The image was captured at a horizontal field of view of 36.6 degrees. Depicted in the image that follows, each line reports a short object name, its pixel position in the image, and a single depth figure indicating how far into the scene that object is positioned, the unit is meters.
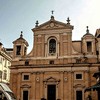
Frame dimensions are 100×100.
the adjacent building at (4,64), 29.00
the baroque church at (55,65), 22.19
